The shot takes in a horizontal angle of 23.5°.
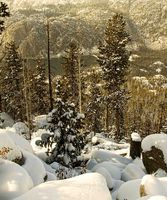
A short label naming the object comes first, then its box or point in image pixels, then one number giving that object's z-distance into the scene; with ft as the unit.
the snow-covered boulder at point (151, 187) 30.89
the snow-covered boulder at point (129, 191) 37.55
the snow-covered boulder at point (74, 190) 24.16
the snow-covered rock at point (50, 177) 43.87
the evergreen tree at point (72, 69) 139.95
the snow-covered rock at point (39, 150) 65.24
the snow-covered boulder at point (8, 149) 37.65
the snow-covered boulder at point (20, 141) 49.80
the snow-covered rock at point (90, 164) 67.49
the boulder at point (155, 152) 66.74
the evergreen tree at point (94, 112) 163.02
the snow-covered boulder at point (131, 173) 64.34
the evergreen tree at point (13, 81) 151.64
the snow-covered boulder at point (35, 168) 39.06
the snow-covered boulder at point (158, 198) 21.66
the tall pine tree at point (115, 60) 125.39
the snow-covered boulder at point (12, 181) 28.12
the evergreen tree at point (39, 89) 149.59
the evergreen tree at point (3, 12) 68.54
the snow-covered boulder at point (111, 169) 63.79
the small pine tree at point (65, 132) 62.13
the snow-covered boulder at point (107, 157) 73.33
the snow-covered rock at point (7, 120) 160.71
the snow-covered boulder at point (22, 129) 96.57
